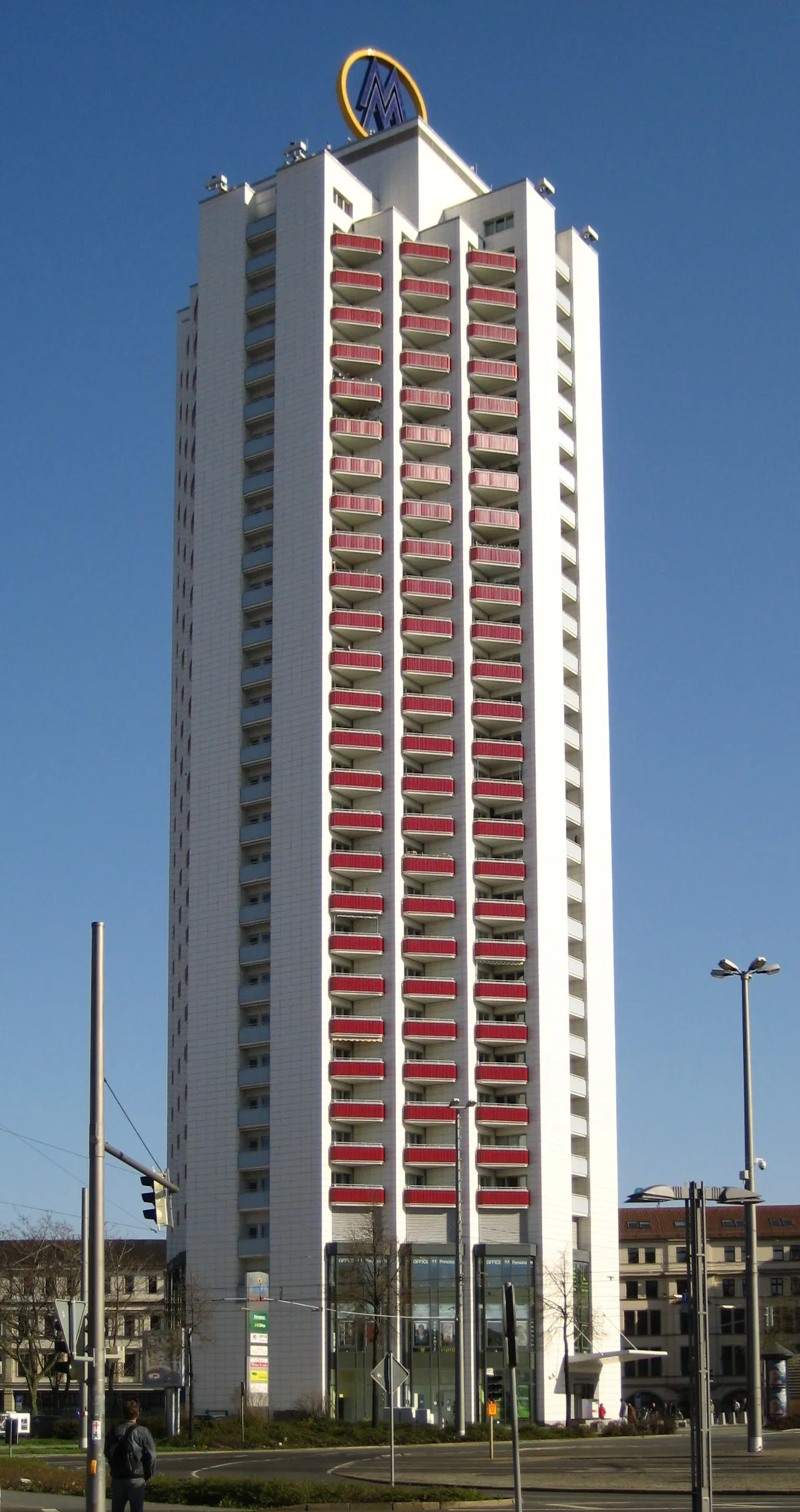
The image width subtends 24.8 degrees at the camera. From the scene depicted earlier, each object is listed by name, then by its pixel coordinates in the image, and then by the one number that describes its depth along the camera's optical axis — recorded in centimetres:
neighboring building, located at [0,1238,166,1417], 12156
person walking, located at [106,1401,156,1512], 2697
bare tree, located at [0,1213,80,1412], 11812
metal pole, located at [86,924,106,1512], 2998
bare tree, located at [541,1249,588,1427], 10144
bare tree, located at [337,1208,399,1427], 9562
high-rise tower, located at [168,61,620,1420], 10119
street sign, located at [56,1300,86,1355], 3136
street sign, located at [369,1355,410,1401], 4744
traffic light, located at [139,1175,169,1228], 3675
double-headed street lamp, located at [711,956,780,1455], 5388
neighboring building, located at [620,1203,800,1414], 15262
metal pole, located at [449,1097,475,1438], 6995
